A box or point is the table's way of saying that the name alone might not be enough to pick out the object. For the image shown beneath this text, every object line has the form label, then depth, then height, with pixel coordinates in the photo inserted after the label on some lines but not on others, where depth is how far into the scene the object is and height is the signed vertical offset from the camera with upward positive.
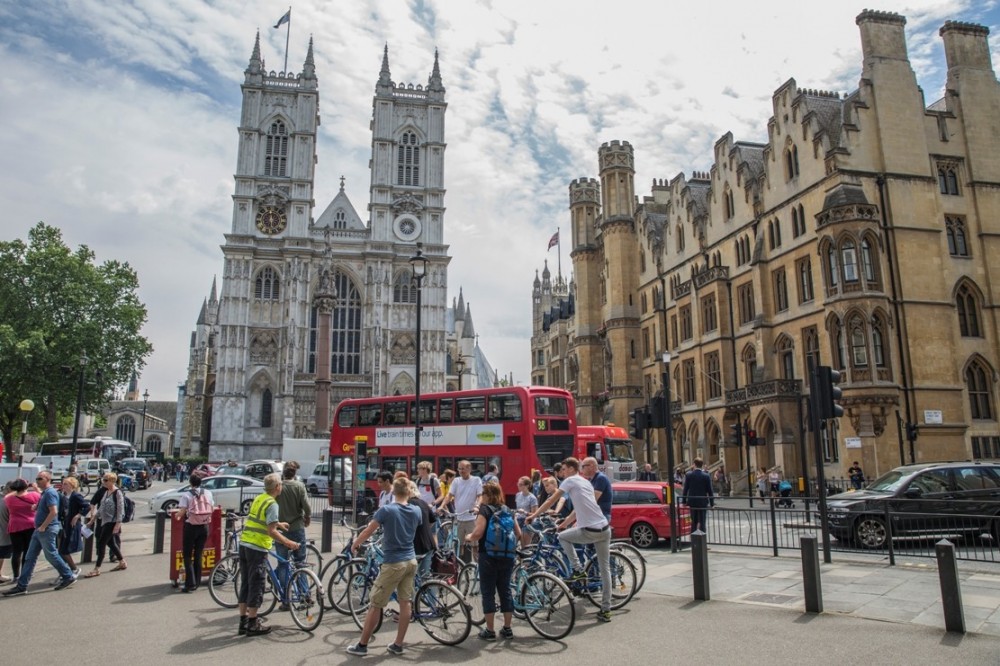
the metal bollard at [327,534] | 14.63 -1.71
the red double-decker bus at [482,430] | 19.23 +0.64
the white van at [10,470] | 22.22 -0.38
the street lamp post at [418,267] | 17.80 +4.78
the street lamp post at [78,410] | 25.03 +1.66
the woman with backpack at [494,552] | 7.38 -1.06
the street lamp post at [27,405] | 25.26 +1.97
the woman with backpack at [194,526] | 10.52 -1.06
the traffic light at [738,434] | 27.62 +0.56
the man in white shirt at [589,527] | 8.34 -0.92
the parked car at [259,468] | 34.81 -0.66
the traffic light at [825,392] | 11.82 +0.95
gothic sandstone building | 24.78 +7.12
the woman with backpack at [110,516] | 12.55 -1.07
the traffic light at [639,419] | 15.16 +0.67
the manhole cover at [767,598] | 9.12 -2.01
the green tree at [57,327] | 39.58 +7.82
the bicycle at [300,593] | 8.08 -1.63
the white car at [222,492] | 22.00 -1.18
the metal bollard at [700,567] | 9.25 -1.61
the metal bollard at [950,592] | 7.19 -1.54
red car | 15.09 -1.46
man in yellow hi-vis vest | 7.80 -1.12
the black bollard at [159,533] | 14.73 -1.63
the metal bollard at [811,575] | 8.31 -1.53
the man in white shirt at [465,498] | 11.34 -0.76
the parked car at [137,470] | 41.44 -0.81
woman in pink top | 10.82 -0.88
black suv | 12.09 -1.04
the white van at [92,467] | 37.56 -0.54
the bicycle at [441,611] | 7.46 -1.76
